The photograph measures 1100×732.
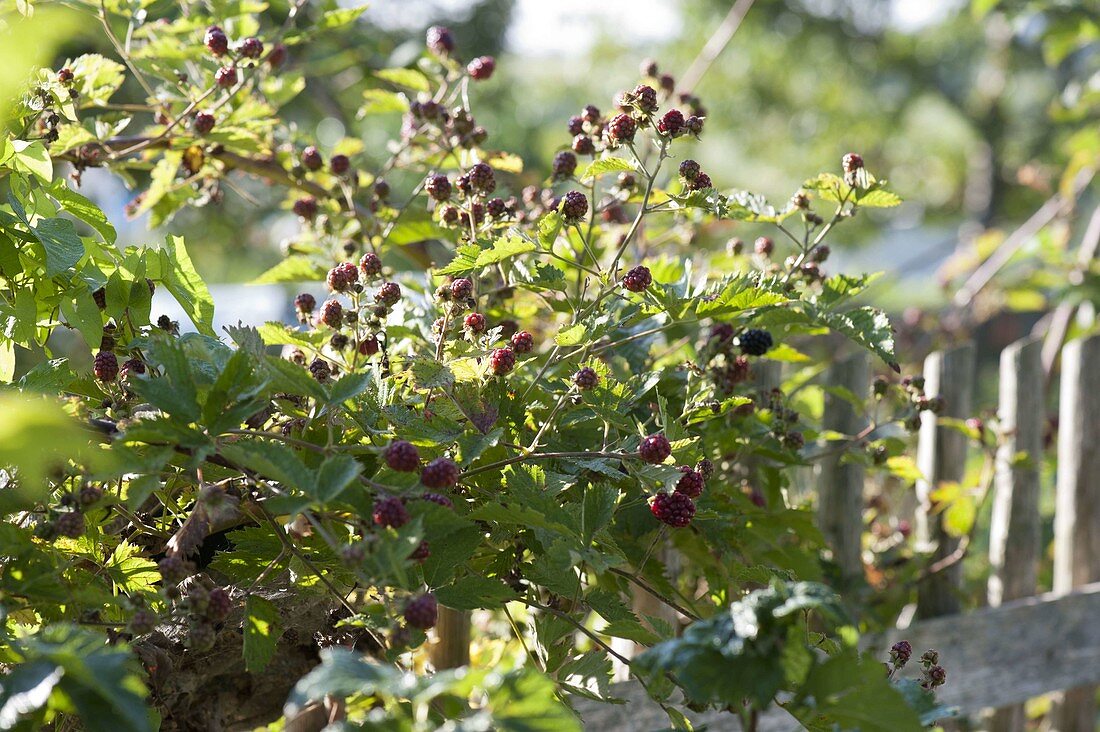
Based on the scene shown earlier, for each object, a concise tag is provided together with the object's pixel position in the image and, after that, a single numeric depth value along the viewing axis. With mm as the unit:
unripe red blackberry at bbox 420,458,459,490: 2101
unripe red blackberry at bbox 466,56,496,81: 2514
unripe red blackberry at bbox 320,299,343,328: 2262
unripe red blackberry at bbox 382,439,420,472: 2105
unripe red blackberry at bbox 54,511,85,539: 2101
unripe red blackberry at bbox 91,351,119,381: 2195
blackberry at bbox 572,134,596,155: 2371
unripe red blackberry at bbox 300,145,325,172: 2514
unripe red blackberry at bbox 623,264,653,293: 2238
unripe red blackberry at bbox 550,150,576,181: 2370
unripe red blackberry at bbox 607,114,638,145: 2250
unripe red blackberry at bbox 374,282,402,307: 2245
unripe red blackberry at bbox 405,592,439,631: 2057
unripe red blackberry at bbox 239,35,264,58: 2423
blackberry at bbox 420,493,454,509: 2126
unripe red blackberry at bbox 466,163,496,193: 2343
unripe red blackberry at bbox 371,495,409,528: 2071
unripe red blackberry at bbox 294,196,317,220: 2551
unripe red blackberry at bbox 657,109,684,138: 2246
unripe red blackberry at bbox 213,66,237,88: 2432
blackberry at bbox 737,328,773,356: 2404
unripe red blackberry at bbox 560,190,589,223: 2250
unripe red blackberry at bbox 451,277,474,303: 2242
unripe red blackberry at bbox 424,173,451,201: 2367
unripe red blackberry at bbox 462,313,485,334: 2264
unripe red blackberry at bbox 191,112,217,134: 2458
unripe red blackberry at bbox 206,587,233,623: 2110
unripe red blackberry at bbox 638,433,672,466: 2158
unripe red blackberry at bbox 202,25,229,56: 2425
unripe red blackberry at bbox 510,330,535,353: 2257
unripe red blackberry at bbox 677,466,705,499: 2187
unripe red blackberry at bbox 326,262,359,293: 2256
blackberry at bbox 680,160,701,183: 2236
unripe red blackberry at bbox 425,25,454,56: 2503
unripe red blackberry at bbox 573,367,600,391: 2220
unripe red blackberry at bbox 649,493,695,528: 2190
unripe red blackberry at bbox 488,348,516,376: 2222
